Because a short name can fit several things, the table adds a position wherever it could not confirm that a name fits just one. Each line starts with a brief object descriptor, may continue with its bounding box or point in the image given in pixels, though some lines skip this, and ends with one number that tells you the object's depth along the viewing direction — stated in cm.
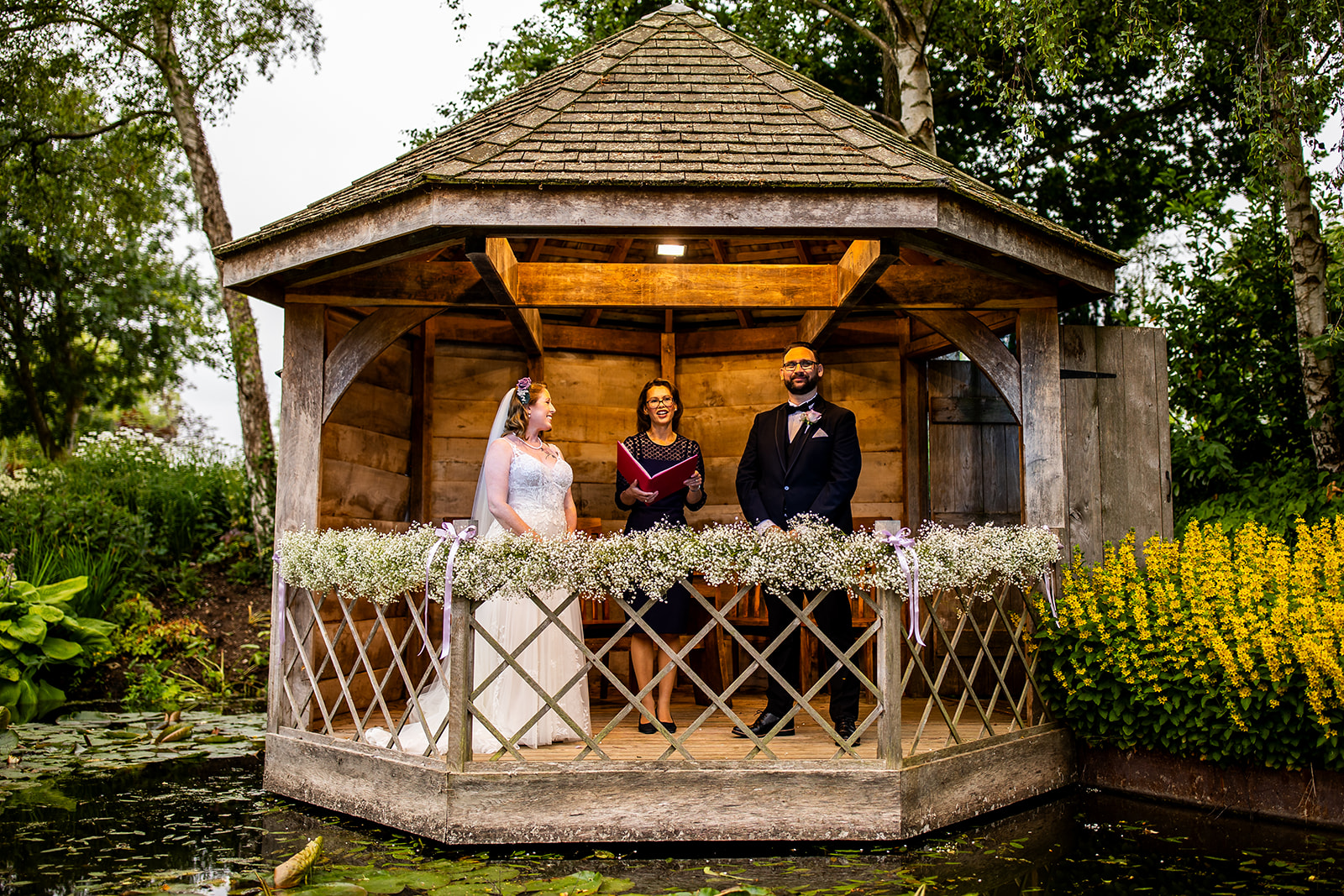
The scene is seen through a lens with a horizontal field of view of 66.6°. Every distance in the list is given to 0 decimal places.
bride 546
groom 542
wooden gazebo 462
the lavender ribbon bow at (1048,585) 574
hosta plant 778
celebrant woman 575
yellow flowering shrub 471
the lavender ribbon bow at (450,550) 457
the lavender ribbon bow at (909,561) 465
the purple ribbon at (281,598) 565
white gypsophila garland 461
